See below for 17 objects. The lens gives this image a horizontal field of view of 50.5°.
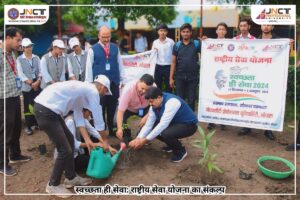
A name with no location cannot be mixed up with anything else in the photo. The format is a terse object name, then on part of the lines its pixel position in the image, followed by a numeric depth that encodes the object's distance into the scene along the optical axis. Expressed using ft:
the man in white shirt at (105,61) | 15.65
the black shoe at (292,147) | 15.42
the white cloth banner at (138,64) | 20.62
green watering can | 11.51
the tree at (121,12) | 36.81
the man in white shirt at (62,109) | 10.82
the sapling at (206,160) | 12.33
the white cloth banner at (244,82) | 15.67
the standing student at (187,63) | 17.25
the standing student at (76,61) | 19.10
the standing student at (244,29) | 16.25
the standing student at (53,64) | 17.58
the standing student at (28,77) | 17.53
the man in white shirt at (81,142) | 12.29
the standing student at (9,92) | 12.89
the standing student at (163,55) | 19.11
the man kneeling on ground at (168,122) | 12.77
